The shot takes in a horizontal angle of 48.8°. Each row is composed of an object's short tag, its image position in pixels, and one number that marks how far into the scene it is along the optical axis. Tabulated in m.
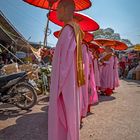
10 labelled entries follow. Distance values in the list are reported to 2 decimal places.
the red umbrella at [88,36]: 3.77
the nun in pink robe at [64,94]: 1.81
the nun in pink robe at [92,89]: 3.61
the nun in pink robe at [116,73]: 6.30
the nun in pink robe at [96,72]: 5.05
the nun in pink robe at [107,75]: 6.02
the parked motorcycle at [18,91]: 3.72
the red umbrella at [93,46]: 4.53
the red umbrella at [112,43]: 5.71
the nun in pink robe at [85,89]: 3.04
